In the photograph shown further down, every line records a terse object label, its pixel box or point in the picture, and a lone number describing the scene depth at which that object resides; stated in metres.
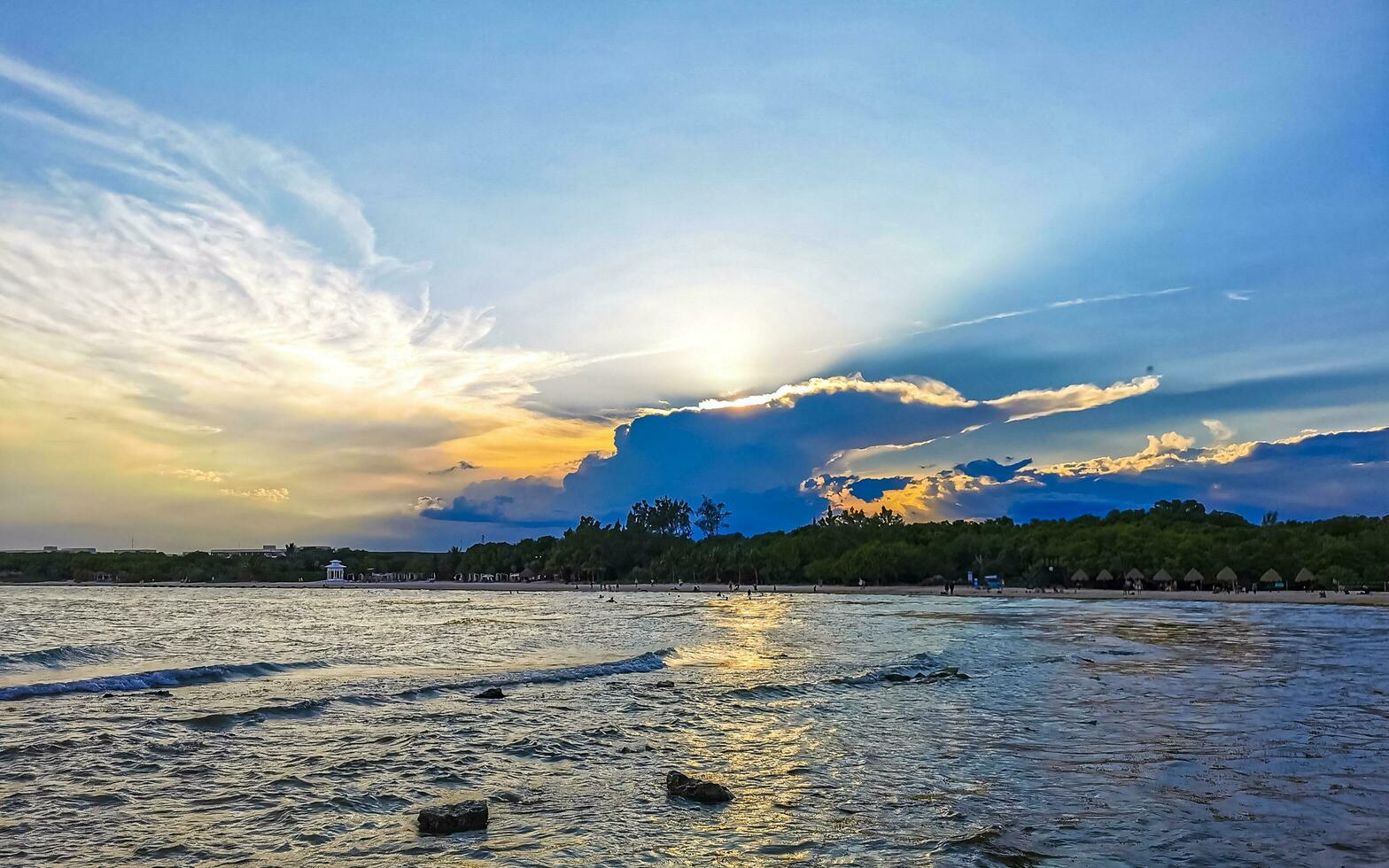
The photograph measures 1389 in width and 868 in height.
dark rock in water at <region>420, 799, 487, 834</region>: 11.27
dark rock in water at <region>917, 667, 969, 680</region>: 28.76
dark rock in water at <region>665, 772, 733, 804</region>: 12.87
